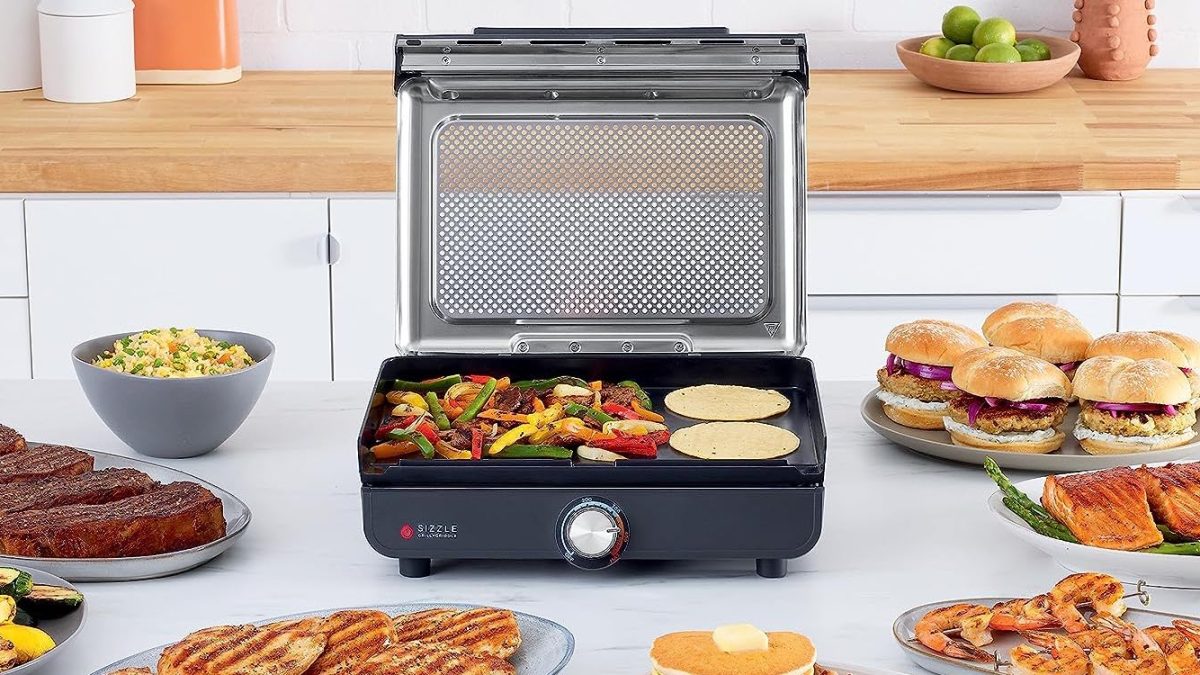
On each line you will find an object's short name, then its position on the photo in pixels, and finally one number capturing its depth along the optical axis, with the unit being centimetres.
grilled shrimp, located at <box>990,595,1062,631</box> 285
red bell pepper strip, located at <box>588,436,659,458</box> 308
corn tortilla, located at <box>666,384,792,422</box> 320
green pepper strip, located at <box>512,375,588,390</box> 324
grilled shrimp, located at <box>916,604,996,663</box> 282
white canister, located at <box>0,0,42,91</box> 489
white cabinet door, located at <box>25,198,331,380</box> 448
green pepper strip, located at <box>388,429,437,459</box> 306
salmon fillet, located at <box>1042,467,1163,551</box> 297
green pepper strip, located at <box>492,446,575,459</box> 305
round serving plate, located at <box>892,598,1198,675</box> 281
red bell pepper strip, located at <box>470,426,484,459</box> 305
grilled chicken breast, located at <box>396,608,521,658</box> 279
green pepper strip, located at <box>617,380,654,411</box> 322
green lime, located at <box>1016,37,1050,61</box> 494
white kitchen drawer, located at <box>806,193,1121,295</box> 447
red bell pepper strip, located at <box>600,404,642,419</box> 316
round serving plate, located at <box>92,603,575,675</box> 280
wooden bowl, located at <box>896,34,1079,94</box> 485
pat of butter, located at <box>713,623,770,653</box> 270
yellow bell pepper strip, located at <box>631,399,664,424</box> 318
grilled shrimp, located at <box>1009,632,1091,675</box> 276
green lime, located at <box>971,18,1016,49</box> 490
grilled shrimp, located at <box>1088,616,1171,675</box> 274
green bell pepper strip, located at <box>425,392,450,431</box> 313
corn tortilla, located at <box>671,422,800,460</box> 308
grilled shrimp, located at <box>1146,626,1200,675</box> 275
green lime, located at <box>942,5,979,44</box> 496
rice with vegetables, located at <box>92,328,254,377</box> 327
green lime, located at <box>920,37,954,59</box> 501
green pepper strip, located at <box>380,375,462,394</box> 322
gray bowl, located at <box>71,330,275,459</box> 324
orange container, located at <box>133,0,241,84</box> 502
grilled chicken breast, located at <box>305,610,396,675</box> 275
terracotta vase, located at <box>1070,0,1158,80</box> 507
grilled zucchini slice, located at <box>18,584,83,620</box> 286
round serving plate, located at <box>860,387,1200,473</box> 323
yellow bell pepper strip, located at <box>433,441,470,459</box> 306
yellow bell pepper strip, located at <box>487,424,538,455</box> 307
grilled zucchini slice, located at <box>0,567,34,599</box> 285
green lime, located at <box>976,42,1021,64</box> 488
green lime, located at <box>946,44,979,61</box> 494
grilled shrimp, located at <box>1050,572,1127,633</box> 285
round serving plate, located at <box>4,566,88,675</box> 278
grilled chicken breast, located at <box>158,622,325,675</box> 273
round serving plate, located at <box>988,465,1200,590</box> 295
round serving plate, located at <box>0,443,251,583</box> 297
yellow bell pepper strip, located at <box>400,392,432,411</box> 318
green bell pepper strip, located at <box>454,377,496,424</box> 315
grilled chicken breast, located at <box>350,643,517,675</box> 272
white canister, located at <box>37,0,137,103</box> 477
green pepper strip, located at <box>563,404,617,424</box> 314
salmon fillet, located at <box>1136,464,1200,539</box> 298
